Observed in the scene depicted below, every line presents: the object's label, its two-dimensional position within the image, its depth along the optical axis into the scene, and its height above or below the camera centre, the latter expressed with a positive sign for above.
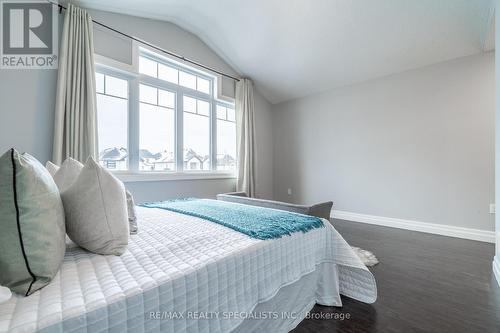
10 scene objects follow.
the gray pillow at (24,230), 0.66 -0.19
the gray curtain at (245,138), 4.30 +0.54
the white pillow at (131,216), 1.24 -0.29
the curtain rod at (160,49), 2.67 +1.71
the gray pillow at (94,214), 0.91 -0.20
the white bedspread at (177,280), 0.61 -0.40
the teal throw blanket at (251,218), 1.26 -0.35
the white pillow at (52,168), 1.33 -0.01
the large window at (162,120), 2.92 +0.71
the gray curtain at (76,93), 2.37 +0.80
